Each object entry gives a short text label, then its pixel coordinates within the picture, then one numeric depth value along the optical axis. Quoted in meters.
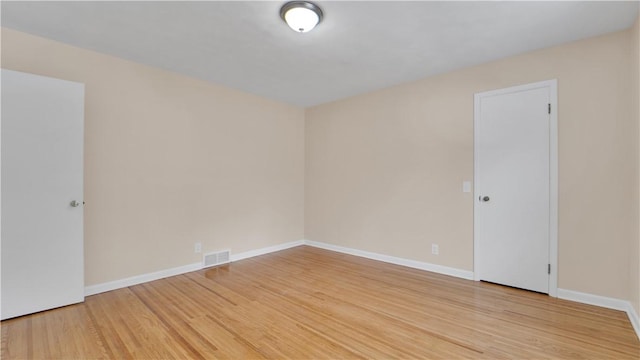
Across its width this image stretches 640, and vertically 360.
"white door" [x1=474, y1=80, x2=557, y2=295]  2.92
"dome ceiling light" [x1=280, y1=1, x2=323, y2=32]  2.17
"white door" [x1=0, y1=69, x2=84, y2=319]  2.41
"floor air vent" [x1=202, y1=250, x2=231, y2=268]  3.84
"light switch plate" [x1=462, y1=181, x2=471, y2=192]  3.42
